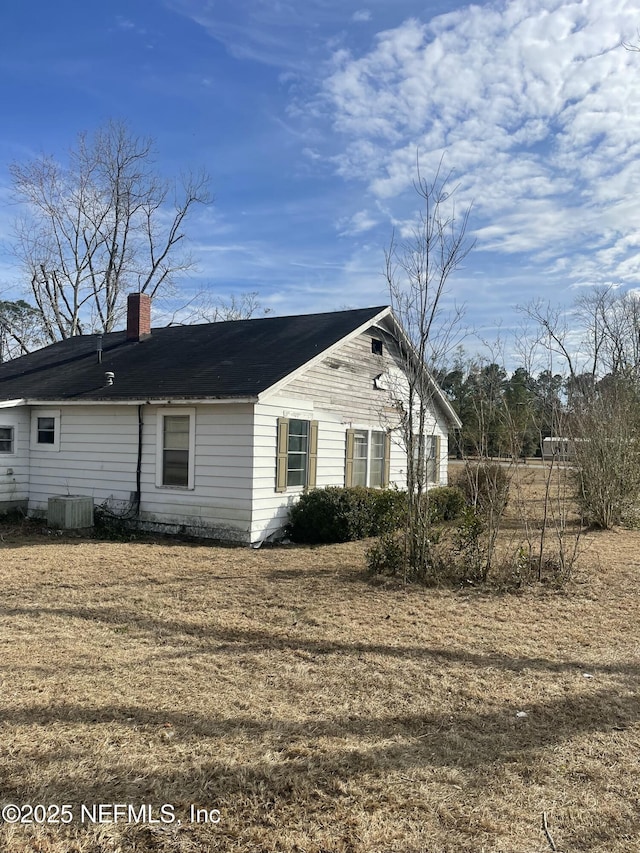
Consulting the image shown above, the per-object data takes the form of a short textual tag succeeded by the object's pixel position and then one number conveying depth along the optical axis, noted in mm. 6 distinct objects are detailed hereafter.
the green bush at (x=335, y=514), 11109
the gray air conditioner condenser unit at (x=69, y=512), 11359
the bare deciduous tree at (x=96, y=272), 30797
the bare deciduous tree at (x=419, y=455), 7855
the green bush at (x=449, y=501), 13836
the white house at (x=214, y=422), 10703
